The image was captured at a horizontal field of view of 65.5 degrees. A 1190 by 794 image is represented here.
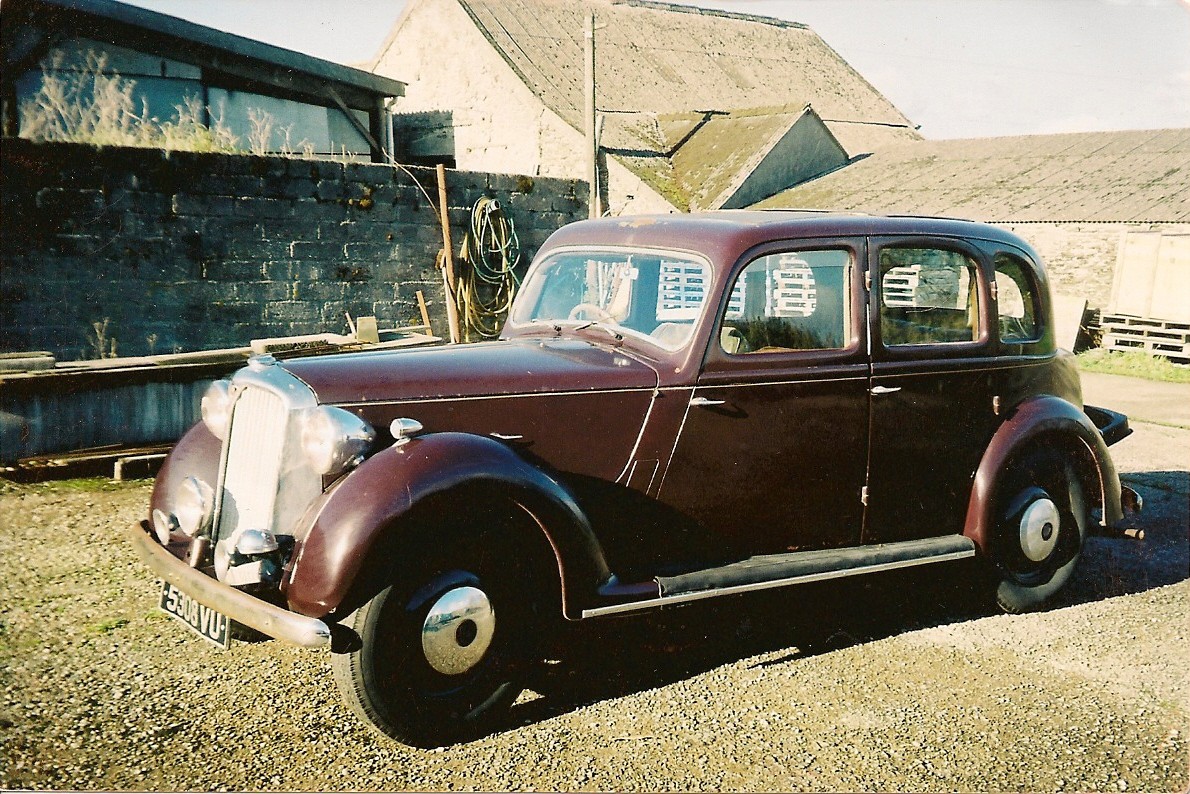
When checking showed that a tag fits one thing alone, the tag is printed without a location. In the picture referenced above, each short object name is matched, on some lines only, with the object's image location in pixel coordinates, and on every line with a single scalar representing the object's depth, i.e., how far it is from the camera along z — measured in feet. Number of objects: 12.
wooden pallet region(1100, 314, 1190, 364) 46.68
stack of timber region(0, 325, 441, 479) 19.22
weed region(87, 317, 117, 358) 25.62
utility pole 54.95
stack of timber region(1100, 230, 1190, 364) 47.83
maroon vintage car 9.89
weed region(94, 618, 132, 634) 12.65
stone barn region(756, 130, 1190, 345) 51.34
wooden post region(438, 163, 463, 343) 32.99
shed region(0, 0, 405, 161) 34.09
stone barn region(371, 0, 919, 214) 71.15
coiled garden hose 34.40
